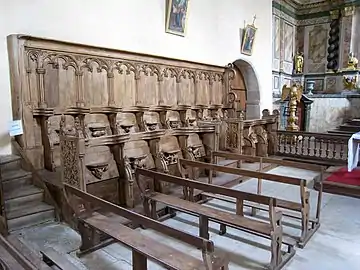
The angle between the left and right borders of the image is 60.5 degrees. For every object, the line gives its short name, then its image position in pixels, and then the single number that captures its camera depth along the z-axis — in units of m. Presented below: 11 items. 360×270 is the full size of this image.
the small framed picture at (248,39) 7.18
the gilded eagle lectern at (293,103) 7.84
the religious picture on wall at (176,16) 5.30
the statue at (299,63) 10.23
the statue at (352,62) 9.19
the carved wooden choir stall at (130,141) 2.34
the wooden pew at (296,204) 2.70
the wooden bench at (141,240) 1.51
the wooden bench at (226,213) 2.23
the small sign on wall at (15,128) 3.25
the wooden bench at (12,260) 1.83
